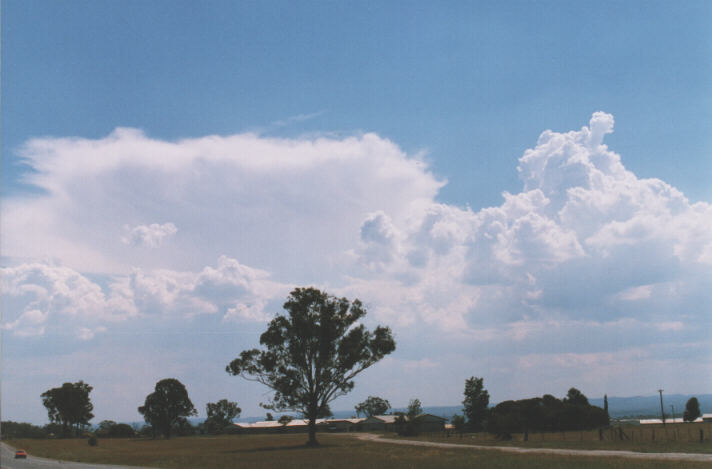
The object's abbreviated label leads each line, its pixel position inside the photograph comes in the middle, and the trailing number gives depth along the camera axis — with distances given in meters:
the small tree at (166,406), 164.88
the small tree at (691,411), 146.75
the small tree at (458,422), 133.60
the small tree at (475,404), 136.94
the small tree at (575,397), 131.75
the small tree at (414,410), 139.88
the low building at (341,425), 186.06
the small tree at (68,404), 193.75
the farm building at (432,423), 159.41
